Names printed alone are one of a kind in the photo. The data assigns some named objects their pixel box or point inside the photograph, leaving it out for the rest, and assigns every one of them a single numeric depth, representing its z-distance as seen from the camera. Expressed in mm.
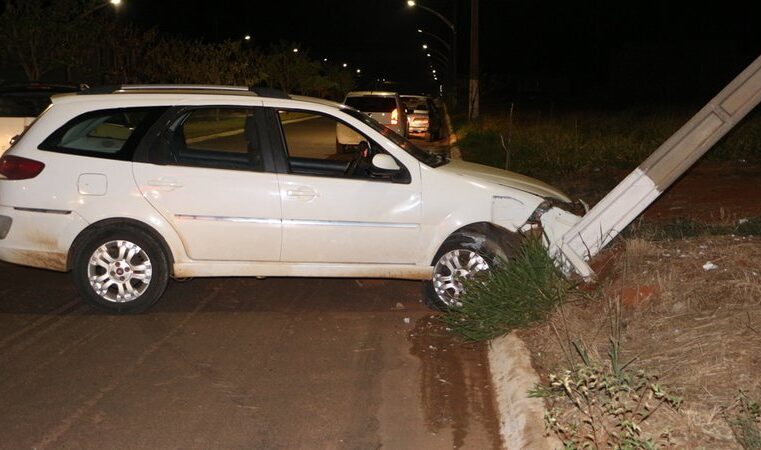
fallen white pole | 7336
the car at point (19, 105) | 14375
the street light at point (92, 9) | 31994
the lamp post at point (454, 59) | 40878
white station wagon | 7602
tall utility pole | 31156
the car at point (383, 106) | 23938
